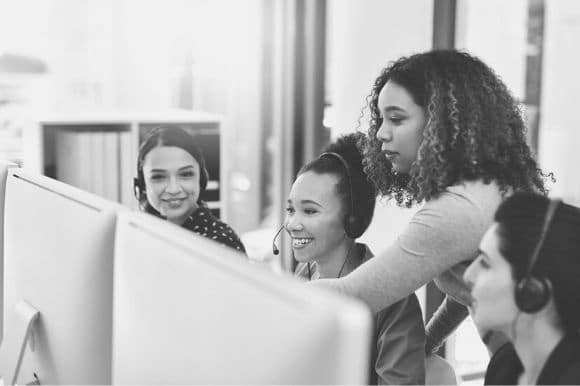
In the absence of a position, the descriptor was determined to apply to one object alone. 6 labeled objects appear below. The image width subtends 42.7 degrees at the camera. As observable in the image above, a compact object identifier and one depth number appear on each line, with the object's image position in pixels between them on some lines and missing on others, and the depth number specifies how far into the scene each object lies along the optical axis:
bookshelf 3.44
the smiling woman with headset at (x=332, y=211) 1.65
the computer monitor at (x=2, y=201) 1.38
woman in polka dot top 2.16
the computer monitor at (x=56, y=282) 1.03
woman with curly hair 1.34
